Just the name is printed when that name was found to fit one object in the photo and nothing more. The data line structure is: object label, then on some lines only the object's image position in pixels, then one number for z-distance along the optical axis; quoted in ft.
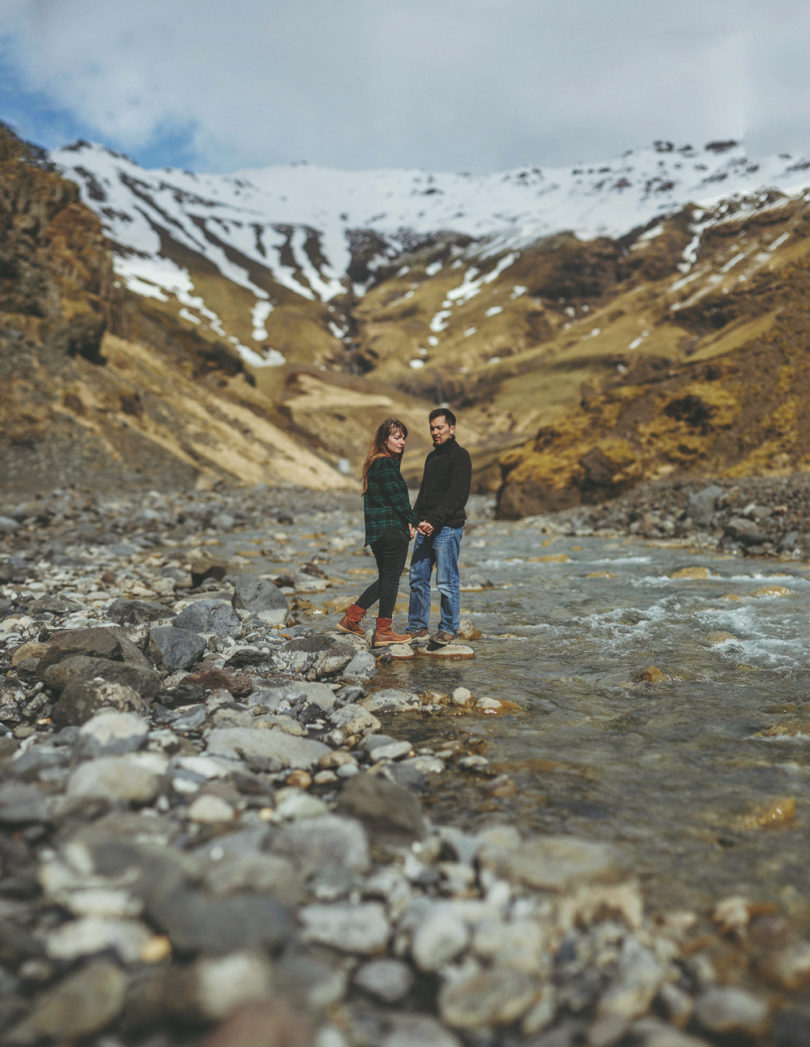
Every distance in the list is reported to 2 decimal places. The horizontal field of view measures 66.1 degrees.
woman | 22.30
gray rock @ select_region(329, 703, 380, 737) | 14.97
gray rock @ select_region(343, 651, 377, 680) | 19.70
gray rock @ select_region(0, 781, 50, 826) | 8.86
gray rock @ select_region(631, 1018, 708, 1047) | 6.17
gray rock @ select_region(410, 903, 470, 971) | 7.41
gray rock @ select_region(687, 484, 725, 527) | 50.96
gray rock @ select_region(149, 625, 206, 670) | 18.88
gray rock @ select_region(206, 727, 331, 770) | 12.64
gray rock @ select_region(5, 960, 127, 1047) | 5.93
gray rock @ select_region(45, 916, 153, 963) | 6.96
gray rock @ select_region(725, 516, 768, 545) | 42.73
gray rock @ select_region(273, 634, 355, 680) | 19.57
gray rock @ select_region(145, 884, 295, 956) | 6.84
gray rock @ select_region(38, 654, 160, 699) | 14.98
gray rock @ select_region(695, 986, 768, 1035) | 6.57
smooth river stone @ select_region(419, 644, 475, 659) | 21.66
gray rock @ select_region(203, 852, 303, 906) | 7.63
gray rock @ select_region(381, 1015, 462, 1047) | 6.24
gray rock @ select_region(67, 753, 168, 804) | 9.48
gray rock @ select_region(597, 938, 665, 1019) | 6.75
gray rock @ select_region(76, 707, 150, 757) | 11.39
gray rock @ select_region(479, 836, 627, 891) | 8.41
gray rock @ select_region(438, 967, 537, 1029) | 6.66
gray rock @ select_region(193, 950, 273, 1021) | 6.10
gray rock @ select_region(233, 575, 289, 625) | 26.76
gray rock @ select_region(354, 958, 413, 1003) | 7.00
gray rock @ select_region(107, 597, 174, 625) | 23.57
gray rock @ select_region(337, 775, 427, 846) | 9.91
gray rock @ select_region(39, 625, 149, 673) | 16.02
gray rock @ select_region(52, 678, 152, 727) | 13.80
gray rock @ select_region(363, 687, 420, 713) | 16.63
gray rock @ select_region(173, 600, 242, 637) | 23.13
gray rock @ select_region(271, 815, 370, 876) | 8.79
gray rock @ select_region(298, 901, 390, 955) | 7.60
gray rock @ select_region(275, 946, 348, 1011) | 6.55
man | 22.65
